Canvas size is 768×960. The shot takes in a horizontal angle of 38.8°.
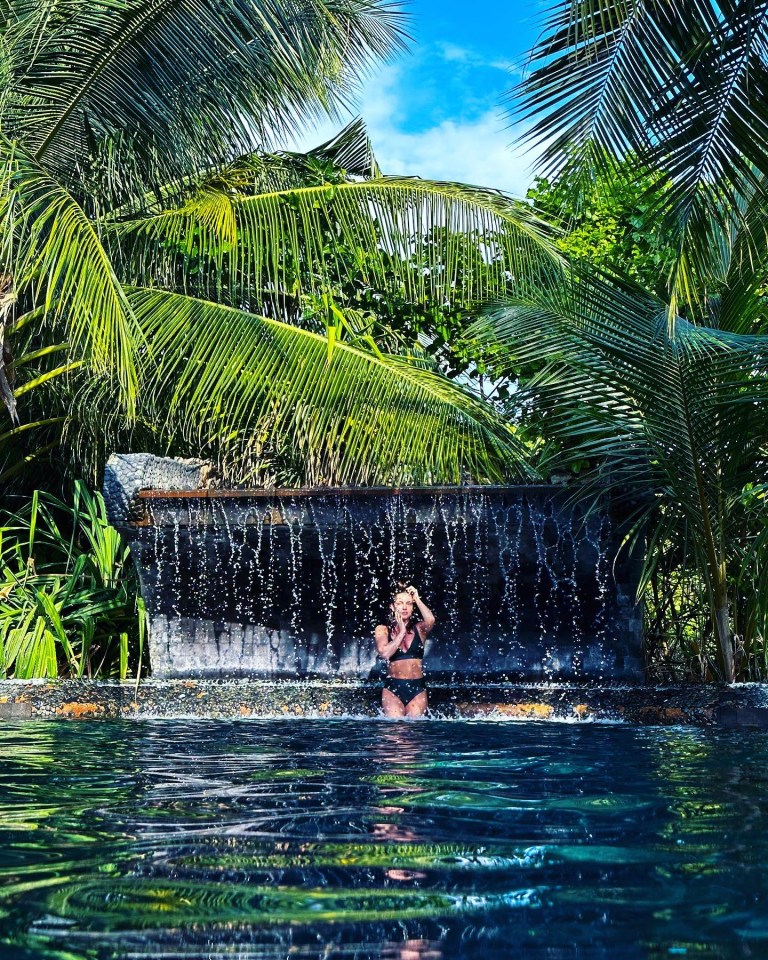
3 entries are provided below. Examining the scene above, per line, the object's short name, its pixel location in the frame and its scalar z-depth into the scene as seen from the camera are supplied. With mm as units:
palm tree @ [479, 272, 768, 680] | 8359
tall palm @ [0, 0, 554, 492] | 9828
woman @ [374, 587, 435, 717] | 8352
